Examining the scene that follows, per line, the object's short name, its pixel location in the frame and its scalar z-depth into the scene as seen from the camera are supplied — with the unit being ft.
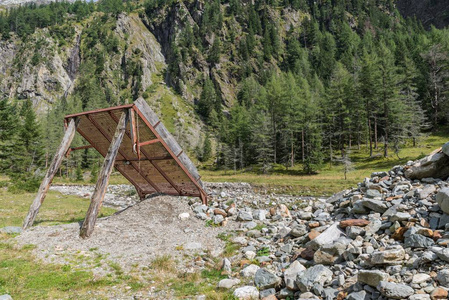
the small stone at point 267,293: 20.72
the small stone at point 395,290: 15.49
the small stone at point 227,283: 22.33
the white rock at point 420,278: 16.34
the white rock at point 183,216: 44.13
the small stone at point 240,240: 34.00
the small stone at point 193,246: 33.13
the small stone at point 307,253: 24.86
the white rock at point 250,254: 29.19
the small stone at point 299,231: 31.55
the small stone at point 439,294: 14.85
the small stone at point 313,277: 19.79
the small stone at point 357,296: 16.88
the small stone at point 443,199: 22.38
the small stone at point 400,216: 23.83
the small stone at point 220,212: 46.64
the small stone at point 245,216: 44.14
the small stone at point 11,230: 35.70
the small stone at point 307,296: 18.71
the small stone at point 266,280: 21.89
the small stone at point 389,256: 18.84
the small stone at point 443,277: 15.49
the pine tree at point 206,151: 291.38
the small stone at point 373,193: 31.60
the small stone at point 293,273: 20.76
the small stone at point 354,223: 26.79
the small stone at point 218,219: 43.27
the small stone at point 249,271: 24.62
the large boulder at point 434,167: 31.09
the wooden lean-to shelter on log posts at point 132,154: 35.37
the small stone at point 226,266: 26.35
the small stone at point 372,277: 16.98
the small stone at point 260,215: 44.61
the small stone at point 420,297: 14.79
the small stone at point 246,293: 20.38
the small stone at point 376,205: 28.43
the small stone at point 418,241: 20.03
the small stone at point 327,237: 25.18
